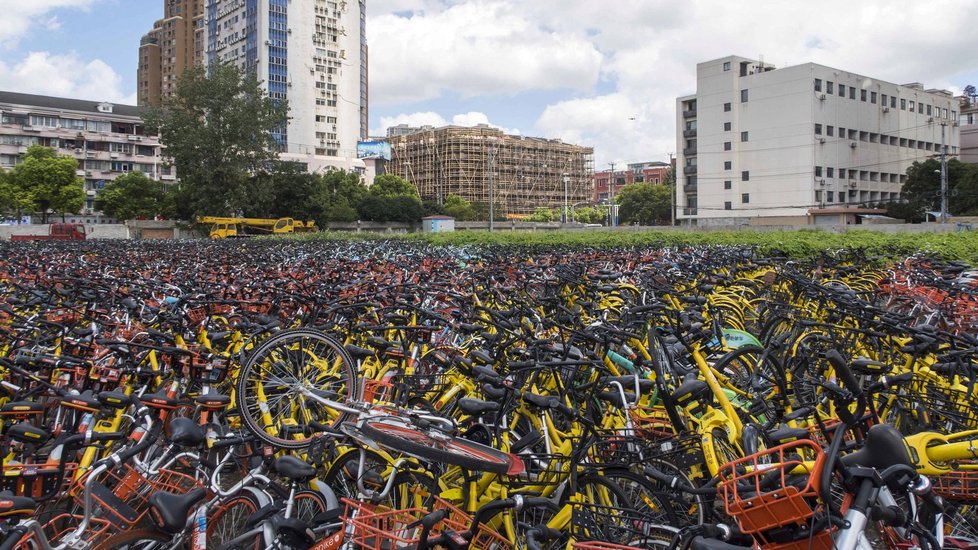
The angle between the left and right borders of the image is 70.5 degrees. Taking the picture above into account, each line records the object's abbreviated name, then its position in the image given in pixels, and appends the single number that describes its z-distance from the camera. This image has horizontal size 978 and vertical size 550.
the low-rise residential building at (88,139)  69.38
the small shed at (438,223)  41.94
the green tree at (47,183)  54.66
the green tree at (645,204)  73.12
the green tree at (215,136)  42.00
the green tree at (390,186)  70.06
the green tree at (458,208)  74.56
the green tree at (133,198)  55.47
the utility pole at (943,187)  37.09
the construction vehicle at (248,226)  38.75
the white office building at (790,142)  54.81
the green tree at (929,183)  48.38
